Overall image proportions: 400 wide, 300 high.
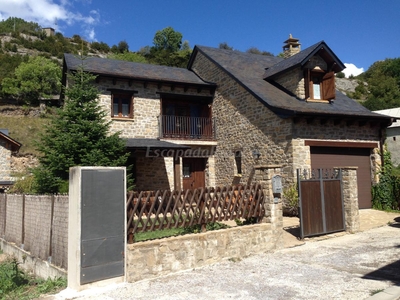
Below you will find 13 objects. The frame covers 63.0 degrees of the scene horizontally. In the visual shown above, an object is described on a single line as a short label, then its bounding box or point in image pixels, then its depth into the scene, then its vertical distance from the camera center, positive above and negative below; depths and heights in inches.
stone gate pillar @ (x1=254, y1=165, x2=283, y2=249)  293.4 -24.8
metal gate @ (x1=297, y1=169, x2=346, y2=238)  334.6 -30.1
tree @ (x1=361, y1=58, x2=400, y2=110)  1973.4 +621.4
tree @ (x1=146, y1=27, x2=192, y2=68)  1929.1 +926.0
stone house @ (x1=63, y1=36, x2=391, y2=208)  509.4 +105.6
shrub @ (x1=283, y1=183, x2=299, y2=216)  469.6 -34.1
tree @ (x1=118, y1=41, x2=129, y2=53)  2496.4 +1019.4
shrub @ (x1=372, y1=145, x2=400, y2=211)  544.1 -31.2
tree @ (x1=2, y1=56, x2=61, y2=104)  1390.3 +433.4
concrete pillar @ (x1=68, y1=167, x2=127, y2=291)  196.9 -29.6
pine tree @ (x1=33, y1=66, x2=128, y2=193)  442.4 +53.1
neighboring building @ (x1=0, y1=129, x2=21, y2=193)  823.1 +69.5
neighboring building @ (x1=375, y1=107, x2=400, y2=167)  1327.5 +133.6
